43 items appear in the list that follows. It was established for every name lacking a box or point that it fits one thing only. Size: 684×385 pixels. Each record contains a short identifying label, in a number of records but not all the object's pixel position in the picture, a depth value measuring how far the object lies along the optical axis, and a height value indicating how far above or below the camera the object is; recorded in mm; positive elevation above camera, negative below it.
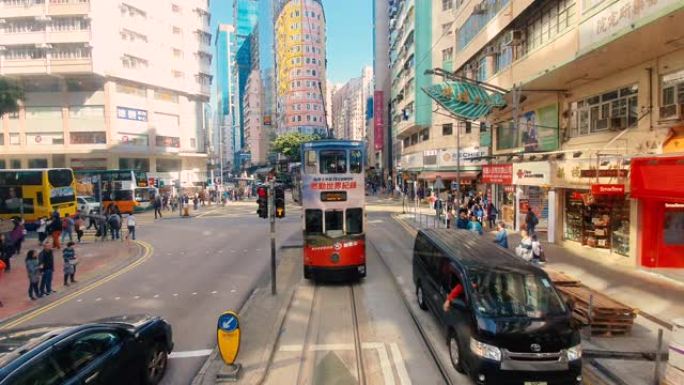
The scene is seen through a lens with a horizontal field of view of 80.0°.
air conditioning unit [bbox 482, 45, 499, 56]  23031 +7036
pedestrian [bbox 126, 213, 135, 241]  22281 -2554
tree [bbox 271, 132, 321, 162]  63406 +5131
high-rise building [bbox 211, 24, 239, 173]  169750 +44608
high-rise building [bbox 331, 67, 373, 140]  158375 +27803
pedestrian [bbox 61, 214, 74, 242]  20953 -2321
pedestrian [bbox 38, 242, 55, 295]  12023 -2543
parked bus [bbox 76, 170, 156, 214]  35188 -761
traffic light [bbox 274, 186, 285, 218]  11773 -715
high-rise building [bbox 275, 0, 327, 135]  95688 +25764
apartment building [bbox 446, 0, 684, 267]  11531 +1930
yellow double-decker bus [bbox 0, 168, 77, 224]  24453 -806
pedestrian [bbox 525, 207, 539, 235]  17156 -2083
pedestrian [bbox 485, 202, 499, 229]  23188 -2371
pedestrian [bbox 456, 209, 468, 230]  19562 -2301
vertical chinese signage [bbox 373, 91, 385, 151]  70688 +10231
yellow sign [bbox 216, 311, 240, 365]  6758 -2677
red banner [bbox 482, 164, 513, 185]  20891 -34
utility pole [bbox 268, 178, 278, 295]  11503 -1184
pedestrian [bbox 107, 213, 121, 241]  22438 -2472
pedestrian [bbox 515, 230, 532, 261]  11578 -2158
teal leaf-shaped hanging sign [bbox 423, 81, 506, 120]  19344 +3573
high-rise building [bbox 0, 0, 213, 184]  48250 +12318
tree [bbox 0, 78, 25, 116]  32312 +6947
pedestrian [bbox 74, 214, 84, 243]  21903 -2592
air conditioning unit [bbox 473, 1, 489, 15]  24141 +9895
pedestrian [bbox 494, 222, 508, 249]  12938 -2057
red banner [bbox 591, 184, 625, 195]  12820 -593
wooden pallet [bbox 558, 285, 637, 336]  8016 -2913
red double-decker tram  12070 -909
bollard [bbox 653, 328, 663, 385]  6062 -2935
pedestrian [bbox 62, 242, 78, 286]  13154 -2650
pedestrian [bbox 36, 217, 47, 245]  20828 -2591
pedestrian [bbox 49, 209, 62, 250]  19781 -2346
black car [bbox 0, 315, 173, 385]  4535 -2267
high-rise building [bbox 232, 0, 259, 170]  152125 +47494
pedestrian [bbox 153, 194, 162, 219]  34312 -2183
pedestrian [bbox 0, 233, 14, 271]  15631 -2675
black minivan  5867 -2298
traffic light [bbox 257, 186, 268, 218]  12039 -737
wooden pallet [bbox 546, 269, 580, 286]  9664 -2600
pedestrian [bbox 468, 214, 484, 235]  15079 -2003
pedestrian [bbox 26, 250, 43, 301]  11703 -2626
